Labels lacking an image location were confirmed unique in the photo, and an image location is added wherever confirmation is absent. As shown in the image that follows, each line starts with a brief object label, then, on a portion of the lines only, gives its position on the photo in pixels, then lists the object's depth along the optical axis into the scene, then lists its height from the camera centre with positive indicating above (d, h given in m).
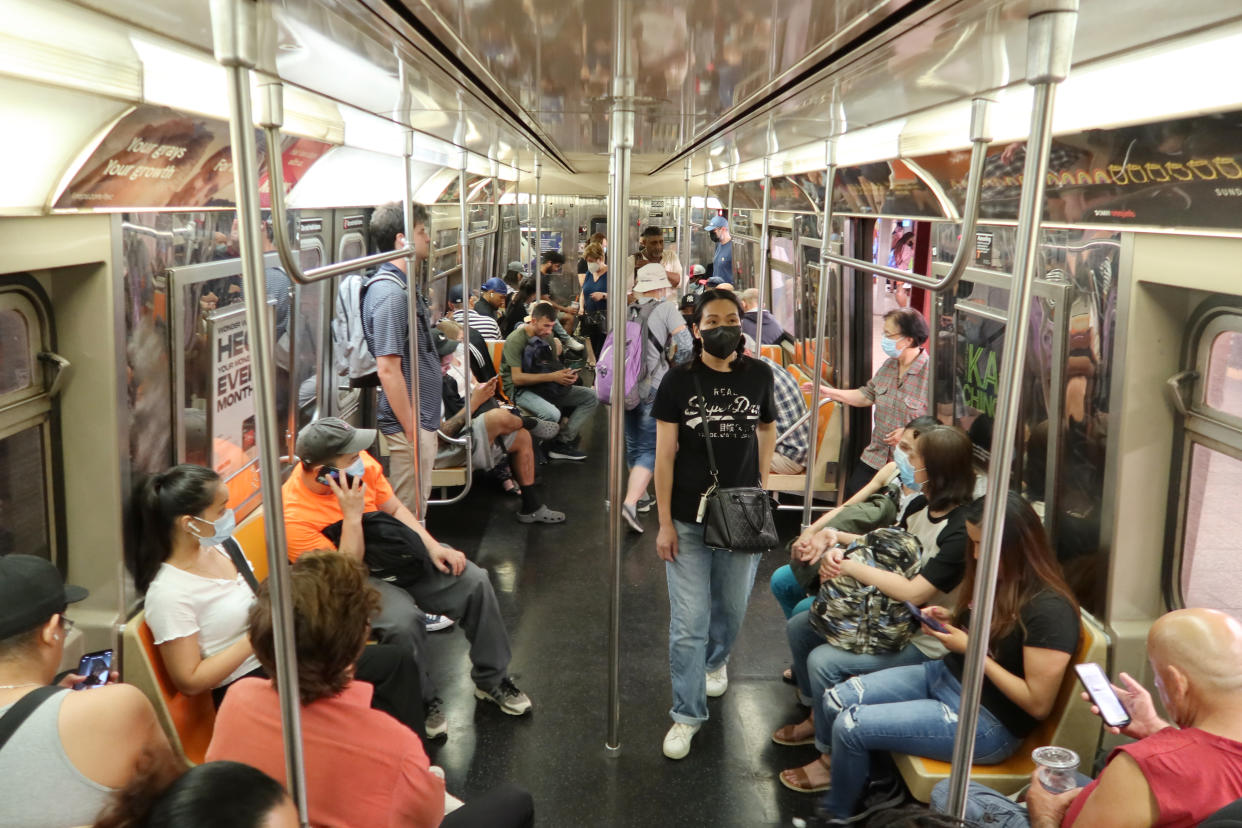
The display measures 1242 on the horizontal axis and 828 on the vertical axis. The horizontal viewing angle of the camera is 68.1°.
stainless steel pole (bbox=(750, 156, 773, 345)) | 5.60 -0.04
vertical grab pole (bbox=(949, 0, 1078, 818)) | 1.56 -0.12
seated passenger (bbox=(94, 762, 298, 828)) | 1.40 -0.86
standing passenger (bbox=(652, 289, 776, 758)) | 3.50 -0.80
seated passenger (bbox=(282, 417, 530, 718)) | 3.54 -1.13
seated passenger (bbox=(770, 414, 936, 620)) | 4.04 -1.16
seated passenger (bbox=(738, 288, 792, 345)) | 7.49 -0.59
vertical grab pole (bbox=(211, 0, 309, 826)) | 1.42 -0.09
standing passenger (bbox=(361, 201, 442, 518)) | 4.68 -0.60
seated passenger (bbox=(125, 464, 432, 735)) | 2.94 -1.15
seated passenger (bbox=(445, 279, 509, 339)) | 7.92 -0.62
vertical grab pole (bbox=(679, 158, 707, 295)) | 8.91 -0.04
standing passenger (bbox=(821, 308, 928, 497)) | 4.96 -0.72
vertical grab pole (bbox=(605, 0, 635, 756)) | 3.18 -0.37
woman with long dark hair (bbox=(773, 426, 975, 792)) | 3.22 -1.11
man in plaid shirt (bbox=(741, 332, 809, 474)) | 5.71 -1.07
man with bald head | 1.89 -1.00
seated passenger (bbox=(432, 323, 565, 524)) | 6.39 -1.35
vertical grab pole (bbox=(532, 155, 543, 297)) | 8.82 +0.10
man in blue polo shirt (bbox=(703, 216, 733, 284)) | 11.12 -0.06
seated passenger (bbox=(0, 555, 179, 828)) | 1.68 -0.94
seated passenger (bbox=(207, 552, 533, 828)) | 2.08 -1.12
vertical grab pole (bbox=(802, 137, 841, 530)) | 4.15 -0.36
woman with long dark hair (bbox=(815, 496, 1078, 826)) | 2.82 -1.39
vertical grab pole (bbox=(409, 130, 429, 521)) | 4.25 -0.40
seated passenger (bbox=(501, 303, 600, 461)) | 6.85 -0.96
